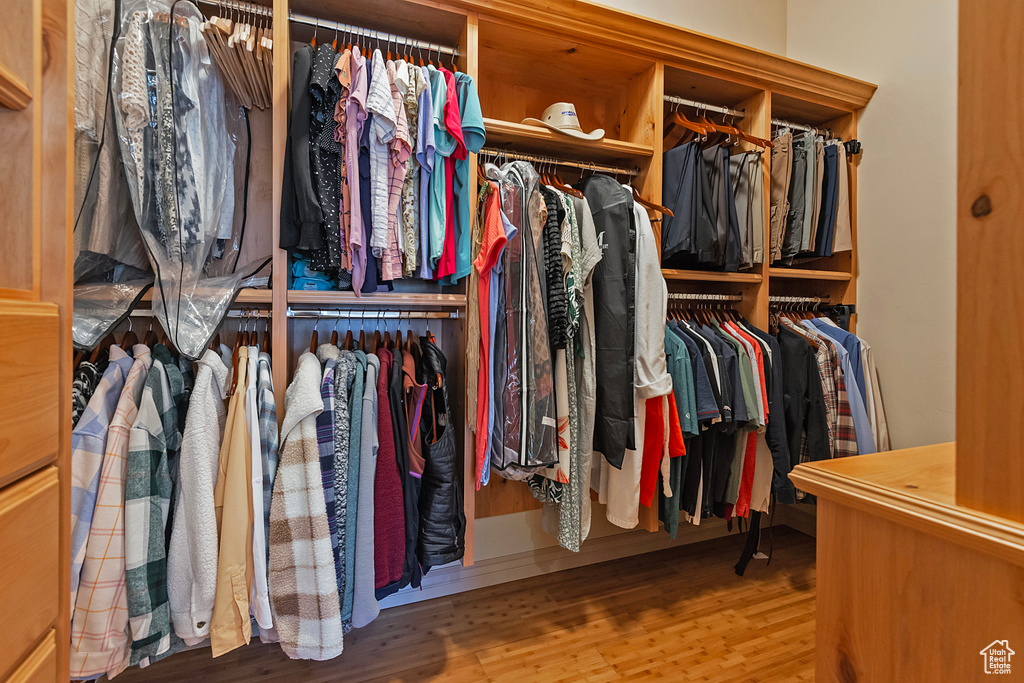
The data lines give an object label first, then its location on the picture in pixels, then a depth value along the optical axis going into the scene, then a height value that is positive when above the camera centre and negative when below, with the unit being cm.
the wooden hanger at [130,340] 140 -2
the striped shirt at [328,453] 133 -34
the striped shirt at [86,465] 110 -32
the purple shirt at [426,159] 143 +56
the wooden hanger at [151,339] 136 -1
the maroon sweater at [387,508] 141 -54
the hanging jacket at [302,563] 127 -63
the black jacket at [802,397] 192 -26
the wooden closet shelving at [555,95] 155 +111
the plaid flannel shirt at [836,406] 201 -31
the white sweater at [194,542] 120 -54
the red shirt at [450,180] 147 +53
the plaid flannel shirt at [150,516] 114 -46
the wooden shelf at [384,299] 142 +12
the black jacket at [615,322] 161 +5
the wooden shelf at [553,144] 170 +78
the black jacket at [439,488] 150 -51
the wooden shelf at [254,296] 135 +12
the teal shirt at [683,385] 175 -19
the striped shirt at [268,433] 130 -28
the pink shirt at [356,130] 134 +61
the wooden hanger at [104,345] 128 -3
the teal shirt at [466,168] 149 +57
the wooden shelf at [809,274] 218 +30
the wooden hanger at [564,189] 176 +57
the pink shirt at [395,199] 142 +43
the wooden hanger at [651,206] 182 +53
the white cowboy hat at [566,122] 176 +84
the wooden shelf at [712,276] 196 +26
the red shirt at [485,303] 147 +11
